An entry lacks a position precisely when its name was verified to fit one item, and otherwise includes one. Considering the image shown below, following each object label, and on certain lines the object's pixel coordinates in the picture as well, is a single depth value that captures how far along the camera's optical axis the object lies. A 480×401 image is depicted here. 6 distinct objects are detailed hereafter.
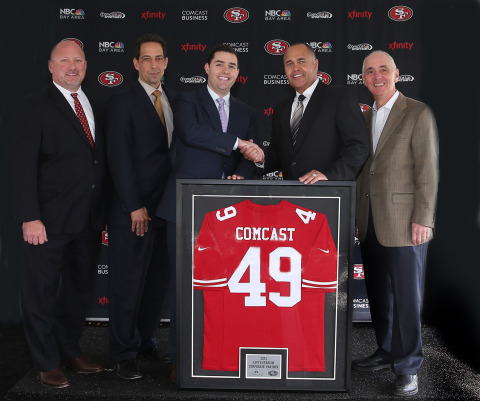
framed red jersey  2.29
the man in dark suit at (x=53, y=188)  2.47
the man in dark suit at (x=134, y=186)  2.62
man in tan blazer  2.47
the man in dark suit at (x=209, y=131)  2.41
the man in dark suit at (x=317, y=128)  2.43
